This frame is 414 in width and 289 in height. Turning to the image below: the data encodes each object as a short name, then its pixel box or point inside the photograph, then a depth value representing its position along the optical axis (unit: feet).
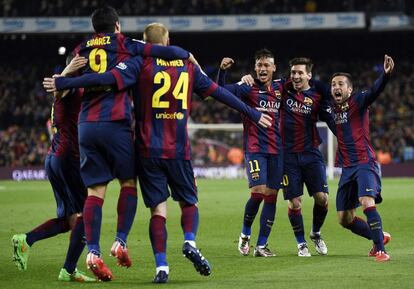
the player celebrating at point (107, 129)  52.95
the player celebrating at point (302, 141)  73.05
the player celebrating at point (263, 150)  72.28
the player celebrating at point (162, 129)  52.90
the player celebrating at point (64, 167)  58.54
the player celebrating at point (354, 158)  66.74
